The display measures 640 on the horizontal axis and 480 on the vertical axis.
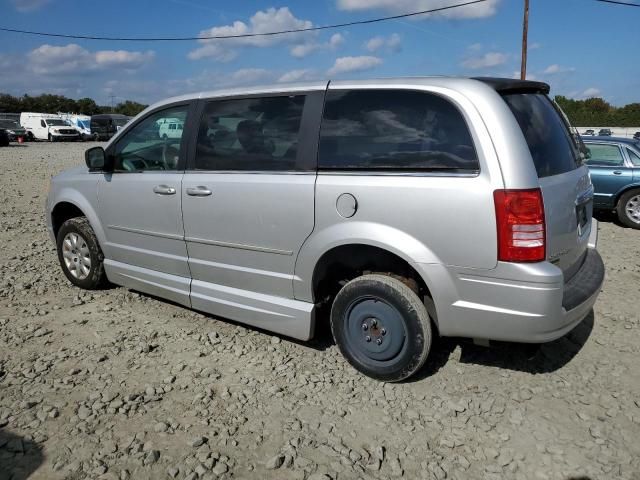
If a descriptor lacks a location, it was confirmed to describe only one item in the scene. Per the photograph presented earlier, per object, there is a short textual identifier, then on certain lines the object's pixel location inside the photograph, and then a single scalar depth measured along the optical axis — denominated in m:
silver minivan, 2.78
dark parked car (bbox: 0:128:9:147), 30.72
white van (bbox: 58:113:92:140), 42.00
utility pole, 20.80
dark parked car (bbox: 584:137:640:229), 8.69
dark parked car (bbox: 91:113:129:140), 43.28
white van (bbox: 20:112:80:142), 39.56
